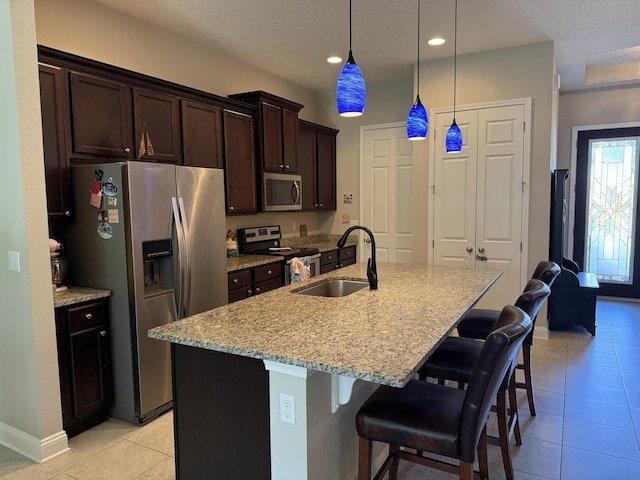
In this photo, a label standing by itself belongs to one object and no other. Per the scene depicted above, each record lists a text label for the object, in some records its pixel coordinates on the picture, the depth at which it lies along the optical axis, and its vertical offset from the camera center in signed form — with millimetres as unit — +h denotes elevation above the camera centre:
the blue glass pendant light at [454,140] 3436 +503
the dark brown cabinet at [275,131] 4383 +797
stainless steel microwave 4527 +160
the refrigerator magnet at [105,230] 2754 -130
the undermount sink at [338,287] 2834 -531
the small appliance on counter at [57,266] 2719 -354
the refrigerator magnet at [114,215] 2717 -36
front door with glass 5875 -94
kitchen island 1503 -638
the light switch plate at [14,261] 2406 -276
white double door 4434 +93
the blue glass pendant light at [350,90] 2199 +583
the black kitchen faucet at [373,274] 2584 -405
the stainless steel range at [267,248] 4549 -458
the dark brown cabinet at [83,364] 2594 -947
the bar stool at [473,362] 2055 -812
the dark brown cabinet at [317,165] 5336 +525
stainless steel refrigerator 2721 -311
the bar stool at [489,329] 2805 -811
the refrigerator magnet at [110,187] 2703 +134
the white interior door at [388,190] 5543 +198
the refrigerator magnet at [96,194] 2729 +96
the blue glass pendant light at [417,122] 2889 +542
